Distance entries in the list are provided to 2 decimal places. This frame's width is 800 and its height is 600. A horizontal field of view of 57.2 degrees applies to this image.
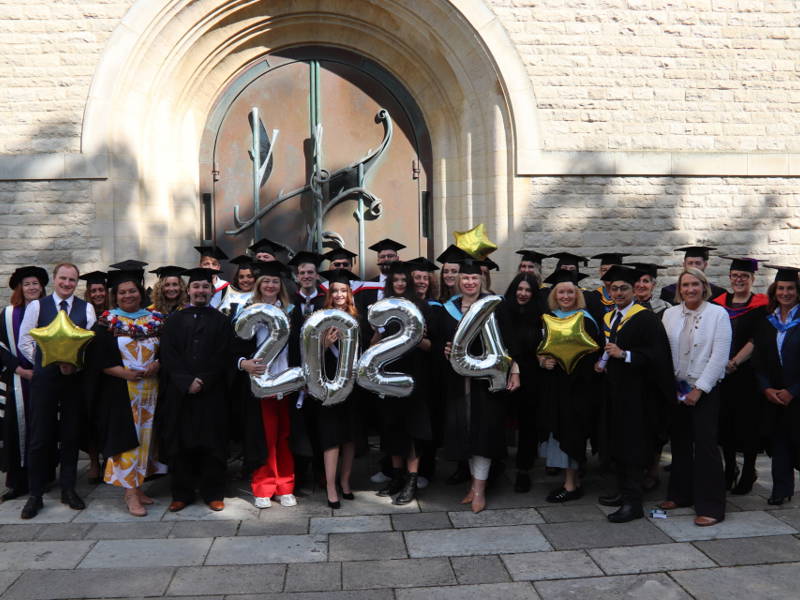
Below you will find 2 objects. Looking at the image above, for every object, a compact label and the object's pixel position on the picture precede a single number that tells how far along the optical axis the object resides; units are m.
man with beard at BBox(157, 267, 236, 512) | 5.50
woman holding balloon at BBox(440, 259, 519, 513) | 5.54
